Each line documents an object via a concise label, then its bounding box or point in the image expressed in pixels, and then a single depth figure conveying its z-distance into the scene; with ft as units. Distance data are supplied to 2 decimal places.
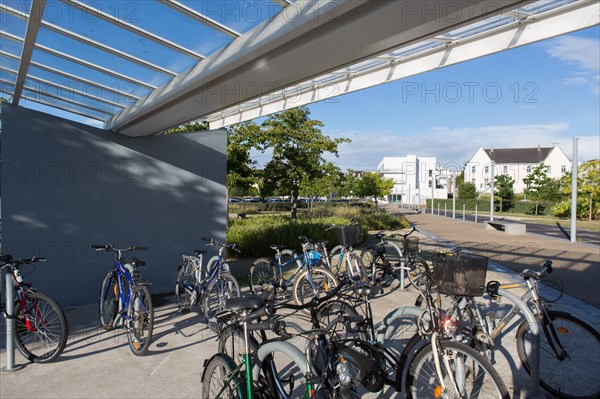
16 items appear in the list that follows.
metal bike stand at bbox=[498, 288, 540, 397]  10.78
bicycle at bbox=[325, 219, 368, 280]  21.40
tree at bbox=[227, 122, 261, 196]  59.19
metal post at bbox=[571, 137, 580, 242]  52.31
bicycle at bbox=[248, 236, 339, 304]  19.35
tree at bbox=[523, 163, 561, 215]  150.30
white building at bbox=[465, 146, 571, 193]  244.83
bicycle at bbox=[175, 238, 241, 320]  17.49
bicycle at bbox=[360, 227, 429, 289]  21.04
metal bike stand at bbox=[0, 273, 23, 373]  12.84
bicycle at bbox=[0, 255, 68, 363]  13.26
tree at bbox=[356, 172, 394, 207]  132.67
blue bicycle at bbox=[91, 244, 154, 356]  13.80
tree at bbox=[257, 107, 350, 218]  68.13
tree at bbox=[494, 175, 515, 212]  156.76
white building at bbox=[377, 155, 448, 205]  255.43
